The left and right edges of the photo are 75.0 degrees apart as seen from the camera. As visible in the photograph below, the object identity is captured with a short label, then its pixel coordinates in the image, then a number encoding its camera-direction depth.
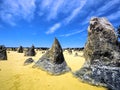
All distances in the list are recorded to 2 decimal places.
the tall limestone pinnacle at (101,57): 2.83
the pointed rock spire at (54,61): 4.18
